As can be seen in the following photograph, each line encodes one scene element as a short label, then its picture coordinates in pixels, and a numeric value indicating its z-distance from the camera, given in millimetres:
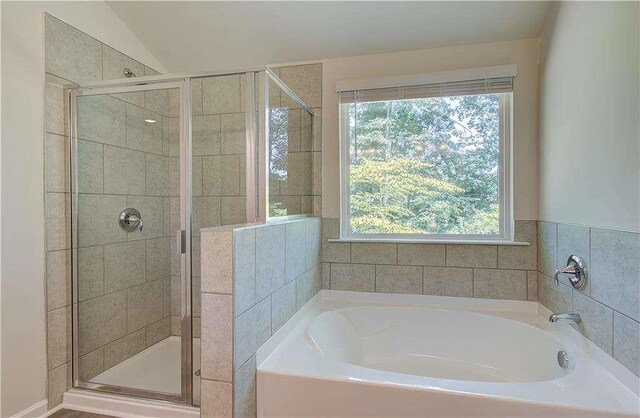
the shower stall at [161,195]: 1850
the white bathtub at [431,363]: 1241
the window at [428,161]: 2254
